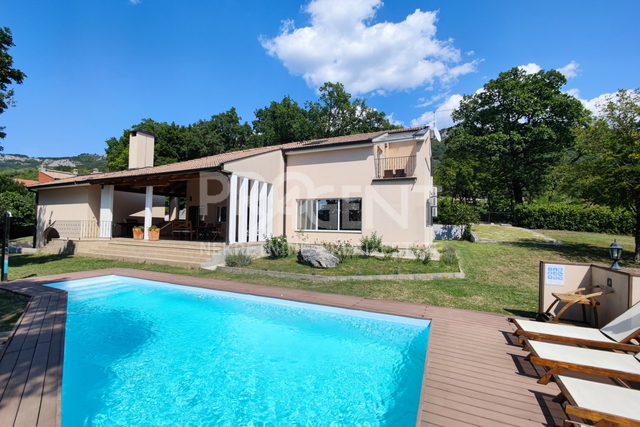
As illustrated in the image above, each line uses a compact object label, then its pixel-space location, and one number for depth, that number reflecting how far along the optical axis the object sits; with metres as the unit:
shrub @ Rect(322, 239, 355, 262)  12.23
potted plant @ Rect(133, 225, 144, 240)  14.82
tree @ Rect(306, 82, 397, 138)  35.59
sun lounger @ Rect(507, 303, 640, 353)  3.75
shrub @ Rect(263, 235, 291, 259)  12.85
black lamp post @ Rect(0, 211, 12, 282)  8.41
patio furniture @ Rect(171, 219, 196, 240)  15.01
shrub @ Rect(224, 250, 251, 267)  11.49
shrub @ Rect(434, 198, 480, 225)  19.02
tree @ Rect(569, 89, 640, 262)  12.25
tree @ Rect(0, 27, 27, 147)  11.92
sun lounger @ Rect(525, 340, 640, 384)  3.04
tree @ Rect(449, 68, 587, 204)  27.73
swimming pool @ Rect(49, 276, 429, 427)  3.49
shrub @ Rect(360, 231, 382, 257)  12.66
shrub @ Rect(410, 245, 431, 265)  11.28
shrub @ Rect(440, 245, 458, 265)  11.28
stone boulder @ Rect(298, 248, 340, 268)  10.95
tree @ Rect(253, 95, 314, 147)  35.84
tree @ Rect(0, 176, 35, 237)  24.47
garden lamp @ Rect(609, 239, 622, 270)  5.52
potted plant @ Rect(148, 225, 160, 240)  14.21
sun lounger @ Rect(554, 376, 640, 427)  2.32
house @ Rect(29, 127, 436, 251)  12.73
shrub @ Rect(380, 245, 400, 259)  12.42
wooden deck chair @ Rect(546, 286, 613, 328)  4.98
